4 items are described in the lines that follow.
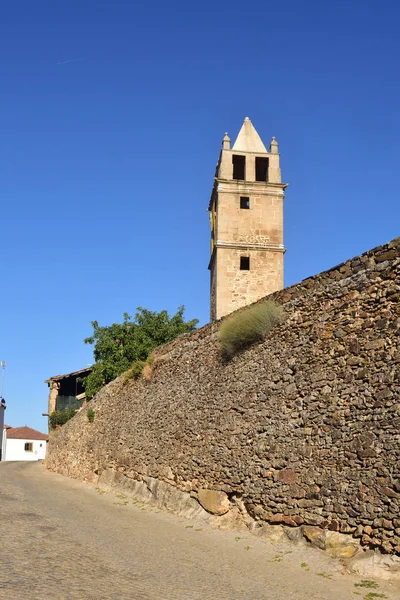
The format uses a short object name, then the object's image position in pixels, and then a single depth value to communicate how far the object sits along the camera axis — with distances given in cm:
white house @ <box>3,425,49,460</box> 5584
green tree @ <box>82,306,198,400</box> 2647
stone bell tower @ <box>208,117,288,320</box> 2583
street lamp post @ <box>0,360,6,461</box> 5463
